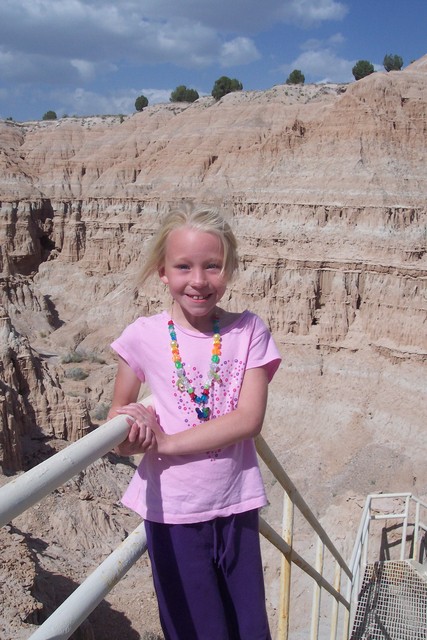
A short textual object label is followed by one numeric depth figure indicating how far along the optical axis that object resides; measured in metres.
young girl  2.45
